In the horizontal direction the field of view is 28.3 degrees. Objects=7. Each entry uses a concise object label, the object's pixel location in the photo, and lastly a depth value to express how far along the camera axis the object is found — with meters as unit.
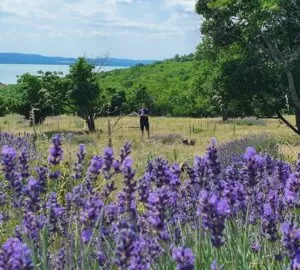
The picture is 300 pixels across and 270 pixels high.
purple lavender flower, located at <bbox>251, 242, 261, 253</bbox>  3.08
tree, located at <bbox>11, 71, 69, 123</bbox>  25.50
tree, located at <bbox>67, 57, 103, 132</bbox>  24.67
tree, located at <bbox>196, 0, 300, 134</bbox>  18.09
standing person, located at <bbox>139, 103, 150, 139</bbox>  20.35
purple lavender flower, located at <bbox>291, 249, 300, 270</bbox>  1.82
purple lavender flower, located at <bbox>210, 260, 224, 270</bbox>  2.08
